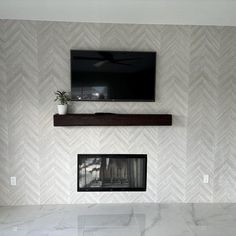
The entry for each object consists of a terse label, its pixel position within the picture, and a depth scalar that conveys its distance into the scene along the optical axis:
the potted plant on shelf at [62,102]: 3.01
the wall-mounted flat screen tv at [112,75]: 3.03
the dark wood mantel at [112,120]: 2.98
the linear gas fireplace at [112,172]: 3.23
